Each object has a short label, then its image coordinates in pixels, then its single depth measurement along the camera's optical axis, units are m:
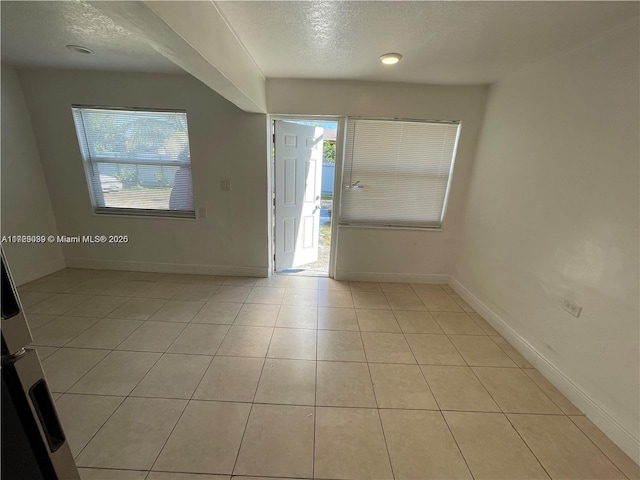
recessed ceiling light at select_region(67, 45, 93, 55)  2.02
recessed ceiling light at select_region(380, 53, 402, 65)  1.89
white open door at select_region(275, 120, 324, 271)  2.99
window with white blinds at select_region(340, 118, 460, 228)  2.74
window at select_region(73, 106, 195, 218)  2.77
